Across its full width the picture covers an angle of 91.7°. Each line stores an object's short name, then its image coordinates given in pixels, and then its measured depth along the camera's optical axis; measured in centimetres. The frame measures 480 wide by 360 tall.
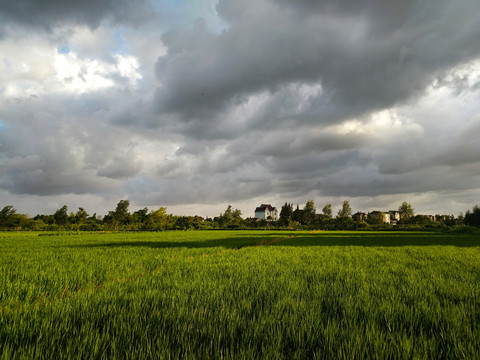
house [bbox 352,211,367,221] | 13850
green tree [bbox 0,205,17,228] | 6234
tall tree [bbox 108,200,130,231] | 7196
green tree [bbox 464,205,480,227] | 7231
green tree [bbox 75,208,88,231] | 7000
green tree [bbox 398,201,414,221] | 9670
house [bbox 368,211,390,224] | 13162
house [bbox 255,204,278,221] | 14400
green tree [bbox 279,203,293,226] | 10842
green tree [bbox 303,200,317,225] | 10511
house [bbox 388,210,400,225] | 14788
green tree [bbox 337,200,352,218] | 9662
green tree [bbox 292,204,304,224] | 10650
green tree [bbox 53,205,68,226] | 6919
